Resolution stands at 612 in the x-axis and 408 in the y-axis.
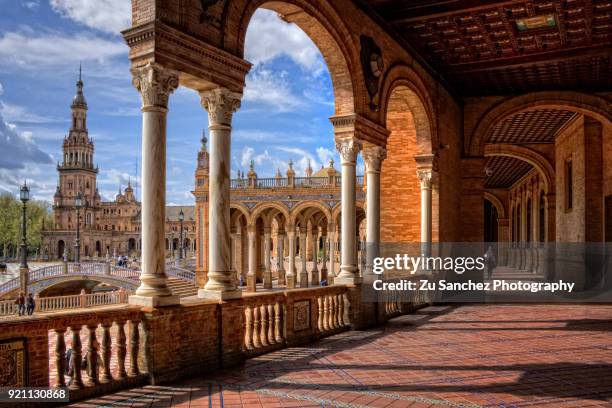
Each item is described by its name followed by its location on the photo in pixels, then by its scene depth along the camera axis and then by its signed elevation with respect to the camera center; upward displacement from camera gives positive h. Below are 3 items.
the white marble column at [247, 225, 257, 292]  42.35 -1.97
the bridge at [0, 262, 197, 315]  37.59 -3.39
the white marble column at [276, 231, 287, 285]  45.78 -3.14
